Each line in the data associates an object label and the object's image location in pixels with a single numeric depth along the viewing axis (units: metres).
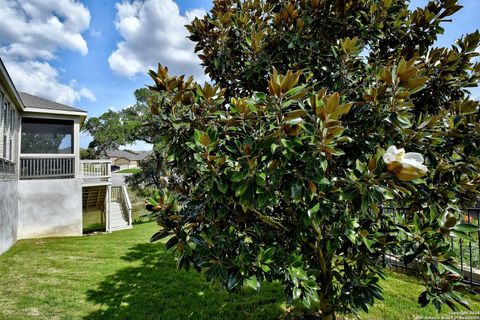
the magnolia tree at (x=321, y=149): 1.69
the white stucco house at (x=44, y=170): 9.62
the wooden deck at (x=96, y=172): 12.27
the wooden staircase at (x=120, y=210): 13.88
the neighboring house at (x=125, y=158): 61.97
